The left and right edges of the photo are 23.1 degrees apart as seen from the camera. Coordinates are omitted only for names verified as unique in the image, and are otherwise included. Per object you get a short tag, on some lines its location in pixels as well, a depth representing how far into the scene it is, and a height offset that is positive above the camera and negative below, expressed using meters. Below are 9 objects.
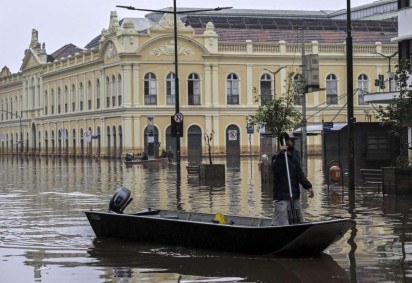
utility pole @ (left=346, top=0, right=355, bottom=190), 27.11 +1.27
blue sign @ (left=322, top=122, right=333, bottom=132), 44.37 +0.72
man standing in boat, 15.30 -0.64
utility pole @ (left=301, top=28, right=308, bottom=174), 45.16 +0.74
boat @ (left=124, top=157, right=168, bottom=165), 69.13 -1.06
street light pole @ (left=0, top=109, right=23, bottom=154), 127.43 +1.29
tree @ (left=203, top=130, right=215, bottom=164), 89.94 +0.97
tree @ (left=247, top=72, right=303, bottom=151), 38.31 +1.05
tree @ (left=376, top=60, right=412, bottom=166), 26.64 +0.77
